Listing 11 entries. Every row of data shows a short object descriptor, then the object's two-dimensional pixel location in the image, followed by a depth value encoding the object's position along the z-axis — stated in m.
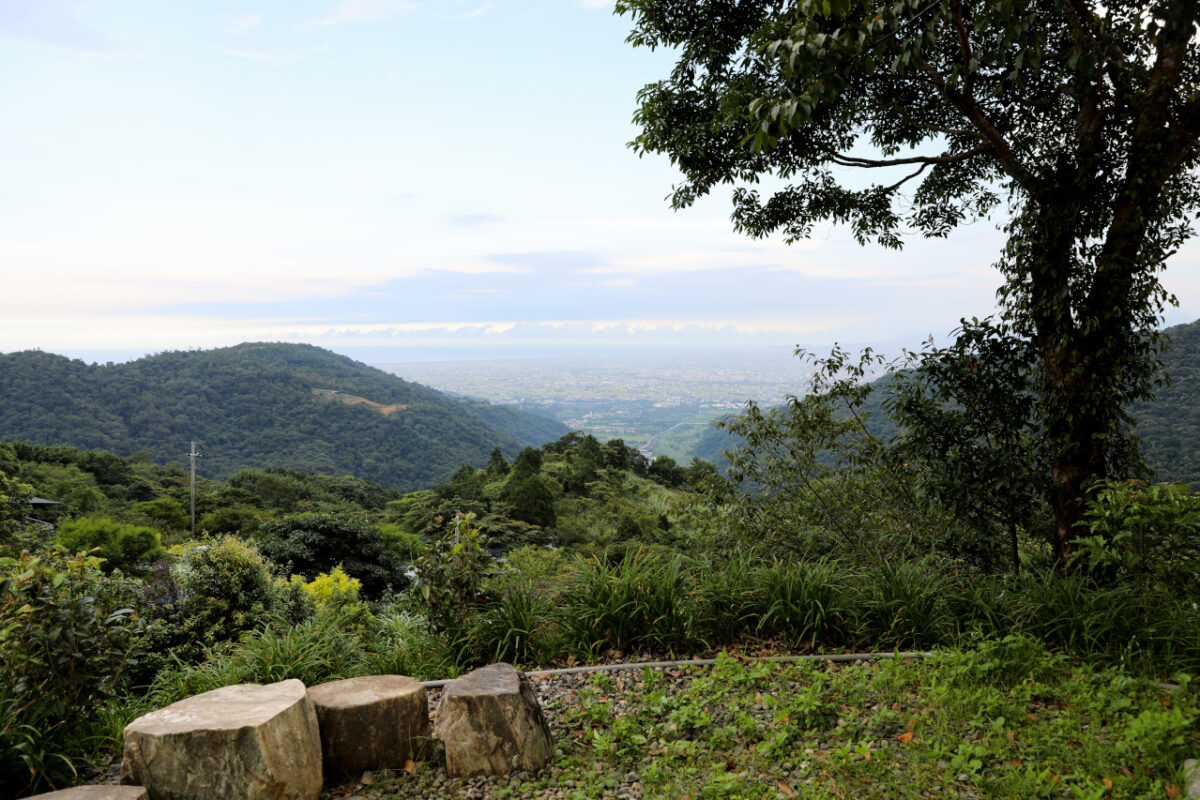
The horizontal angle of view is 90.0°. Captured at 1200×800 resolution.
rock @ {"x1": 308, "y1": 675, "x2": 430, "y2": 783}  2.89
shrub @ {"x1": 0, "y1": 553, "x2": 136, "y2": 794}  2.69
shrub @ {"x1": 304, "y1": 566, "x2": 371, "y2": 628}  7.76
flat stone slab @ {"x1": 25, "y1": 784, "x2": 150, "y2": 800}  2.34
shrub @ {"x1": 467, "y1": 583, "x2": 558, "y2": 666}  3.93
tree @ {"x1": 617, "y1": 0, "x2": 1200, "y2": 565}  3.16
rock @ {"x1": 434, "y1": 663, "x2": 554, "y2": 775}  2.82
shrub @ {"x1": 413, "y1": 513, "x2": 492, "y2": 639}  3.91
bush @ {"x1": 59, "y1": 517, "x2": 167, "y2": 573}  17.16
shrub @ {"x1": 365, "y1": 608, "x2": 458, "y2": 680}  3.71
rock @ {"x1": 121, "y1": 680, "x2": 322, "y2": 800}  2.47
